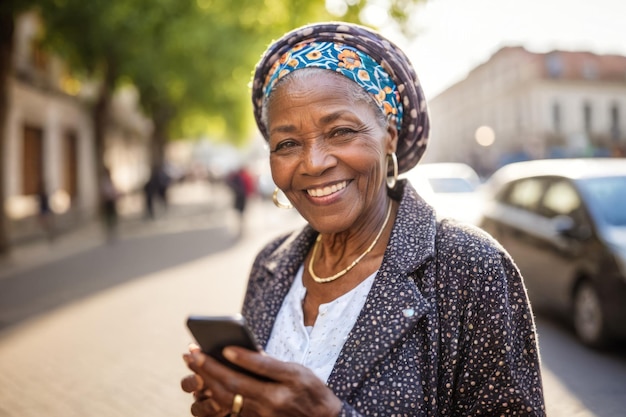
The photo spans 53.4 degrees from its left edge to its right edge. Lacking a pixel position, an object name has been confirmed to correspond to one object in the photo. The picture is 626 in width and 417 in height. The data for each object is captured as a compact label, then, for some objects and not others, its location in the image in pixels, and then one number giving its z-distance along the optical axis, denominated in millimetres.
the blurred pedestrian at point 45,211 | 16547
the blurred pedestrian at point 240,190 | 18391
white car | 13886
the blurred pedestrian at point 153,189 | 23828
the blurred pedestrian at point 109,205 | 17422
